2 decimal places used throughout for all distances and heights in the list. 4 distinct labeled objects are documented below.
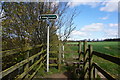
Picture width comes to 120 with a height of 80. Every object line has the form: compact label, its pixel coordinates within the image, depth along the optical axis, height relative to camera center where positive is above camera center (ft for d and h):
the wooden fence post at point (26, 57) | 6.14 -1.62
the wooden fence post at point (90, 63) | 7.12 -2.36
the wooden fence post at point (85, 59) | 8.54 -2.35
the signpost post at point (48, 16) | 9.90 +3.20
